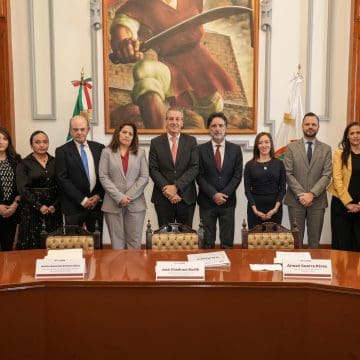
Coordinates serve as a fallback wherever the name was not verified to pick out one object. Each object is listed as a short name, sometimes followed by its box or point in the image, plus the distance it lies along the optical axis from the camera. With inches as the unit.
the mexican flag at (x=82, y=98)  189.3
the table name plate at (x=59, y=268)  84.3
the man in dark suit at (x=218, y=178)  158.1
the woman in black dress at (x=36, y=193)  148.0
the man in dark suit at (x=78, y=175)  149.5
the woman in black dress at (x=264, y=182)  155.9
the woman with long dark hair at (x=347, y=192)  155.1
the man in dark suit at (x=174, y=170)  154.6
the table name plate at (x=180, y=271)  83.1
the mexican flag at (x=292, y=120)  195.5
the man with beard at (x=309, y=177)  159.9
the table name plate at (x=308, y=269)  84.2
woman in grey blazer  148.3
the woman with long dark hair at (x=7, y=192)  150.5
